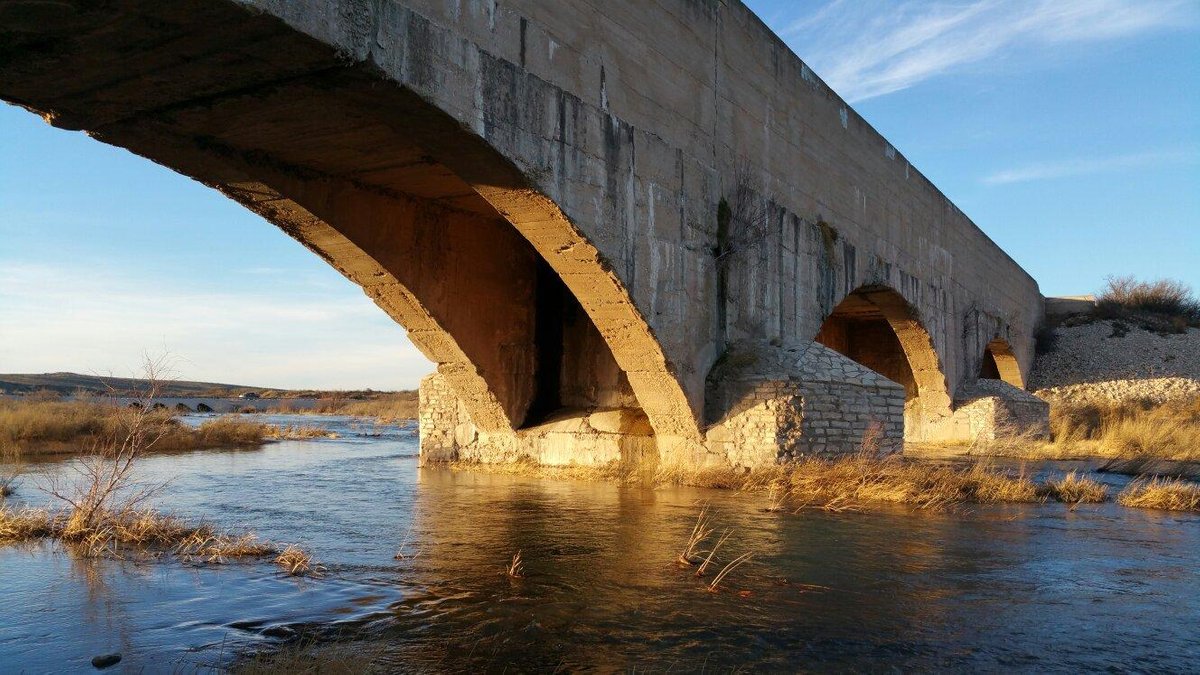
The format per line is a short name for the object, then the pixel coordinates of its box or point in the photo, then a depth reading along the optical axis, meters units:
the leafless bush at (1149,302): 40.53
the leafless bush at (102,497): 7.39
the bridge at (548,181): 7.21
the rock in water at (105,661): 4.34
